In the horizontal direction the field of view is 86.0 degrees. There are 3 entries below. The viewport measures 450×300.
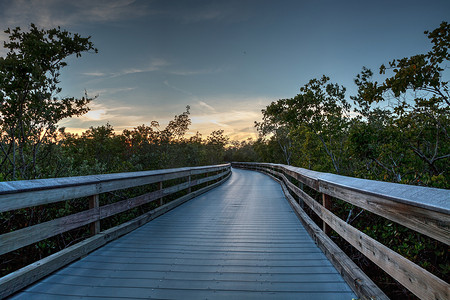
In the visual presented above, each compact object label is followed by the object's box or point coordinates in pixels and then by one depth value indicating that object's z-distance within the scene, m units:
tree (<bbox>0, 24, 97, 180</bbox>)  5.69
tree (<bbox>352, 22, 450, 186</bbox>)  5.25
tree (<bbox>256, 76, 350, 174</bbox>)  12.44
